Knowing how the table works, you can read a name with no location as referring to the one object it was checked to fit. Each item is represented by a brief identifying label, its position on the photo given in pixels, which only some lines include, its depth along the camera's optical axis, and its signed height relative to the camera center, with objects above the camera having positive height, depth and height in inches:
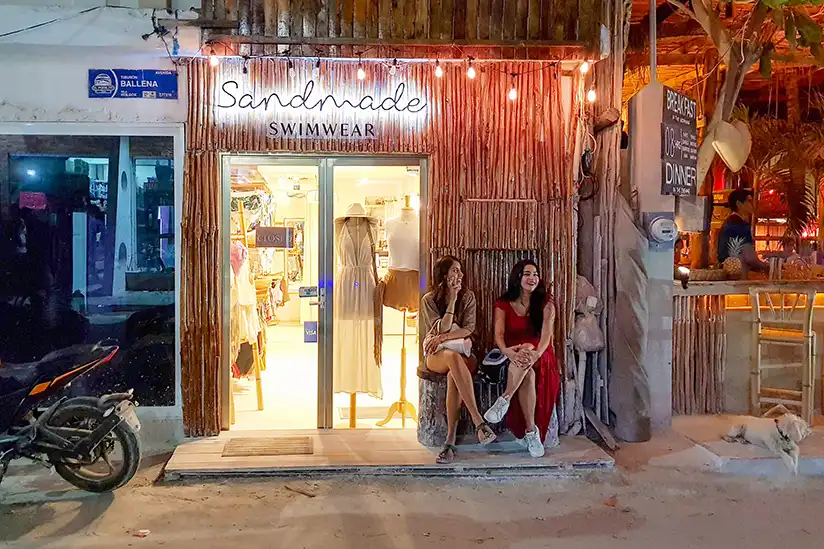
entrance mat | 207.2 -62.1
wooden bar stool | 236.4 -30.5
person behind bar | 259.9 +7.2
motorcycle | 177.0 -46.8
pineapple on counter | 253.3 -5.7
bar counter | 247.8 -36.1
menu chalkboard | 227.5 +37.1
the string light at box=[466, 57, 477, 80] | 215.8 +58.3
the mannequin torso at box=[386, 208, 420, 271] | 231.5 +4.4
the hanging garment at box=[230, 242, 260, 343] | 233.6 -16.7
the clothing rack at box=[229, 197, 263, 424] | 246.8 -42.1
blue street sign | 215.0 +54.4
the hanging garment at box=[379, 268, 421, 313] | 233.6 -13.5
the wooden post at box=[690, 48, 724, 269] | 332.8 +73.9
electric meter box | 225.0 +8.4
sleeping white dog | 204.2 -58.2
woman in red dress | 205.5 -32.3
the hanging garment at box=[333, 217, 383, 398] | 229.9 -20.6
